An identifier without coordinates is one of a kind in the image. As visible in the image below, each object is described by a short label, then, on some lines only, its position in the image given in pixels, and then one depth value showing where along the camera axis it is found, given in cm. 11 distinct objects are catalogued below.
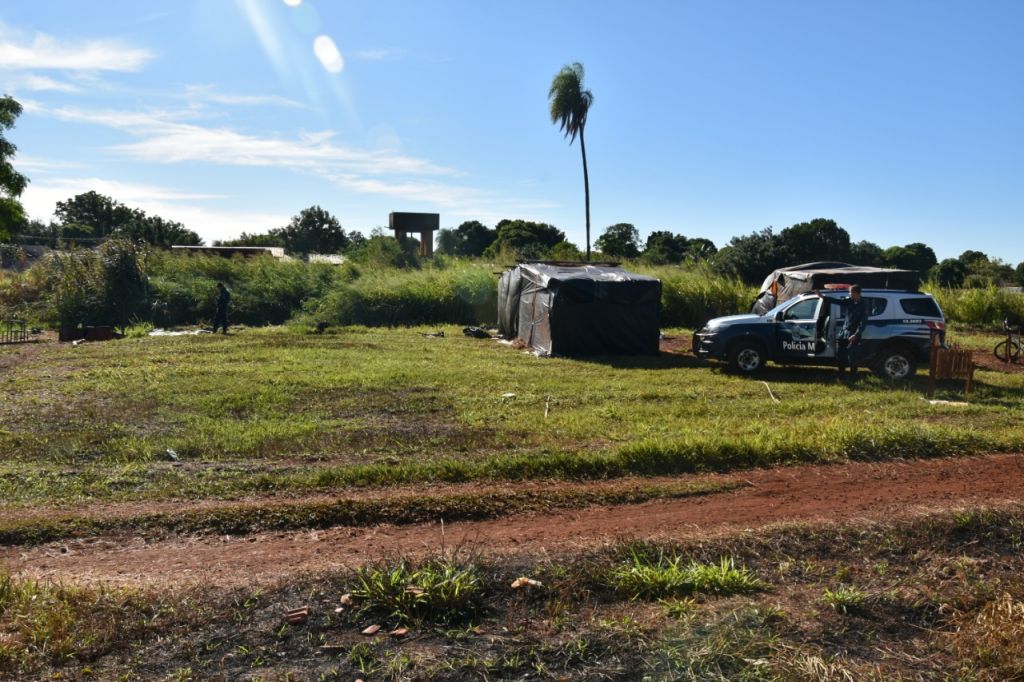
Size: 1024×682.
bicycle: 1830
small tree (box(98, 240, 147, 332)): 2717
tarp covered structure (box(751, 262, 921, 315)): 2005
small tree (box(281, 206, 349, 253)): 7081
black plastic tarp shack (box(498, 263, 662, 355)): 1884
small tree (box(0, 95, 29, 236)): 2536
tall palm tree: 3844
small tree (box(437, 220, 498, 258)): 6857
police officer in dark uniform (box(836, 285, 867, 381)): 1391
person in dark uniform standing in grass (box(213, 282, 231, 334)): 2403
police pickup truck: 1501
